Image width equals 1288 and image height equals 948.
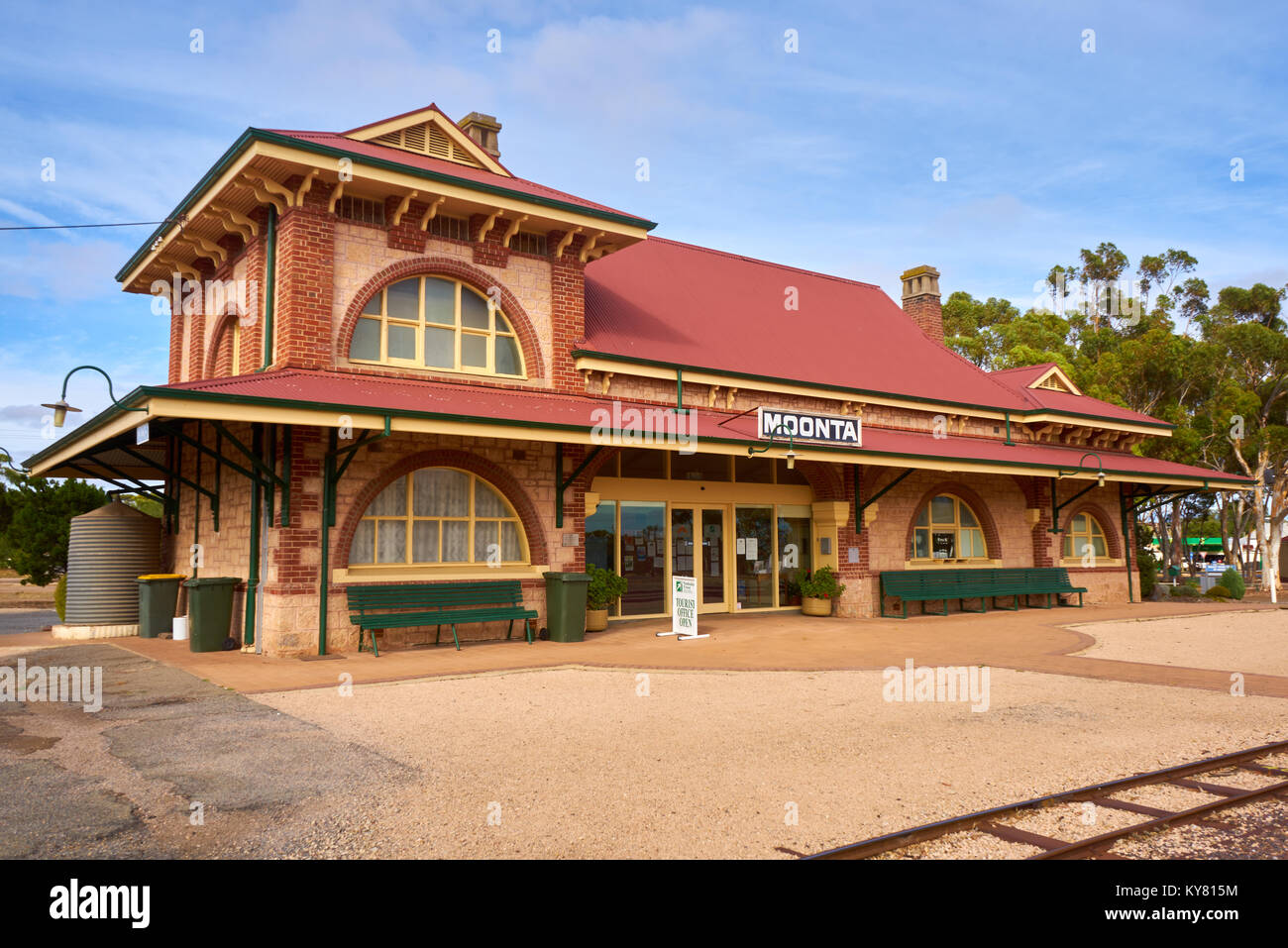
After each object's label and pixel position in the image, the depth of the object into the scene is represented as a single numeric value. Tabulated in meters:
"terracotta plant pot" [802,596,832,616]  17.72
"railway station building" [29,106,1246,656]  12.02
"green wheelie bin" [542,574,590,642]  13.36
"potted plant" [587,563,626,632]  14.62
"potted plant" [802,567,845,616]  17.62
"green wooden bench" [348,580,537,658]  12.07
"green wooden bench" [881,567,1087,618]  18.12
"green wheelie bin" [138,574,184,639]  13.89
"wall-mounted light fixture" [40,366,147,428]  11.17
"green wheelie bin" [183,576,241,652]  11.95
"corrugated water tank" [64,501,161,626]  14.50
